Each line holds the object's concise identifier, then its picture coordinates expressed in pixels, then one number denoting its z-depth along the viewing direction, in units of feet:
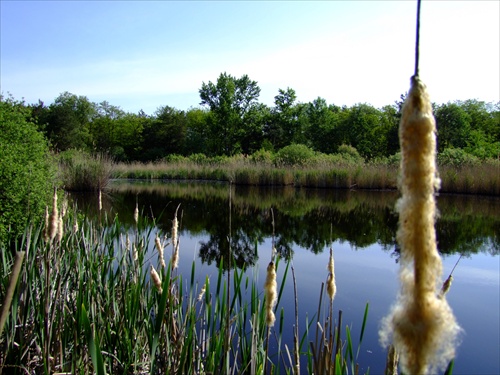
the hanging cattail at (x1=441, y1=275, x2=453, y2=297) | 4.40
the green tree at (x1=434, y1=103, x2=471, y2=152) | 96.32
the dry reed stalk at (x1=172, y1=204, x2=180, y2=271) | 6.04
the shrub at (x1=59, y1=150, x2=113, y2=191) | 51.55
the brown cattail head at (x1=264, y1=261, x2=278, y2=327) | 3.88
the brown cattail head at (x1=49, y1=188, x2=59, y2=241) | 5.00
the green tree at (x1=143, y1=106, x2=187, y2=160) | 139.44
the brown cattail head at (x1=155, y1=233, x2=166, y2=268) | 6.22
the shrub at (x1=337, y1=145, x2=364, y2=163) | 81.28
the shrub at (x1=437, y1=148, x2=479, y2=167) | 61.00
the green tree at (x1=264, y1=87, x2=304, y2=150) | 126.62
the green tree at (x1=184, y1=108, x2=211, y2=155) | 135.85
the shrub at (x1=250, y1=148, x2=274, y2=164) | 81.41
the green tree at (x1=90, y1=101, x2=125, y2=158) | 151.53
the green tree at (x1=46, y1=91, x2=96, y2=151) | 123.34
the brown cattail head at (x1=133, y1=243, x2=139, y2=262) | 7.95
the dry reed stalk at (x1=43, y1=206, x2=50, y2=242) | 5.18
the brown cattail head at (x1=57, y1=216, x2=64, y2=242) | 5.75
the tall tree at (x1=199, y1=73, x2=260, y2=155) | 128.88
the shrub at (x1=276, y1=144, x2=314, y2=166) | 78.95
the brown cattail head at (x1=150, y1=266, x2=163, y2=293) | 5.20
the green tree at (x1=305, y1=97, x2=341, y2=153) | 128.06
